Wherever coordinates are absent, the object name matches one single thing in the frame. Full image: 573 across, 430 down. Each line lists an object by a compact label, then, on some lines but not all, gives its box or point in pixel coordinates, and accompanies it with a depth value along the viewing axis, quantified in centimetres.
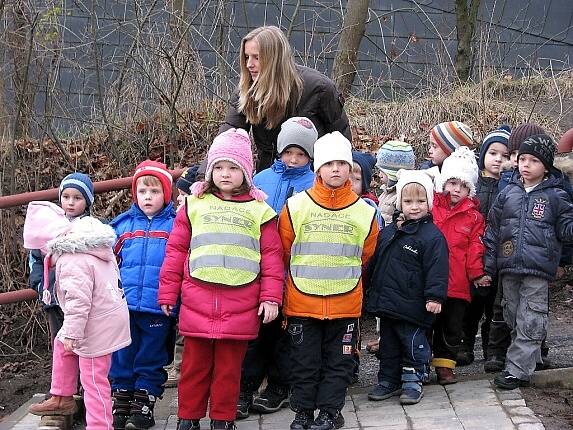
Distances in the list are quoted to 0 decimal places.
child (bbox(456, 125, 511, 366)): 640
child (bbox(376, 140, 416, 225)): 650
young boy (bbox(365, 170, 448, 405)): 571
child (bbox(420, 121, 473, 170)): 663
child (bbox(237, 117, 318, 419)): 577
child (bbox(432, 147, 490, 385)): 604
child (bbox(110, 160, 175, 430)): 562
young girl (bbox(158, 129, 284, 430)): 530
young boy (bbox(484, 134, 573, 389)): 577
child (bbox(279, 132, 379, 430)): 543
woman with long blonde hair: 607
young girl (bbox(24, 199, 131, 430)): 516
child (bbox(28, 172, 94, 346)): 569
